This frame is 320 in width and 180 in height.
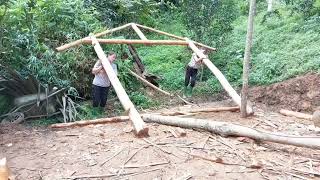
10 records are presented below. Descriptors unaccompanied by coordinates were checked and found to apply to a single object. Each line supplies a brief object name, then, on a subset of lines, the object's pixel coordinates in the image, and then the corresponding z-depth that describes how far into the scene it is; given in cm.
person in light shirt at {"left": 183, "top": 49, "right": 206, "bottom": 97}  646
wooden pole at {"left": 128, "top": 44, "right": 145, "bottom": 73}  718
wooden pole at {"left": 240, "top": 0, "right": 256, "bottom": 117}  392
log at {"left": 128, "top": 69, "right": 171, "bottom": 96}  678
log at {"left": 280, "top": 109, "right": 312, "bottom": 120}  478
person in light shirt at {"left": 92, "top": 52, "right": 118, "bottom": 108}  523
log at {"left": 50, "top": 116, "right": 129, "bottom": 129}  432
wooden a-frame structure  391
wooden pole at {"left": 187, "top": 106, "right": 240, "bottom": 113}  483
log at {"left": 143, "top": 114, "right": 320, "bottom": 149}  316
